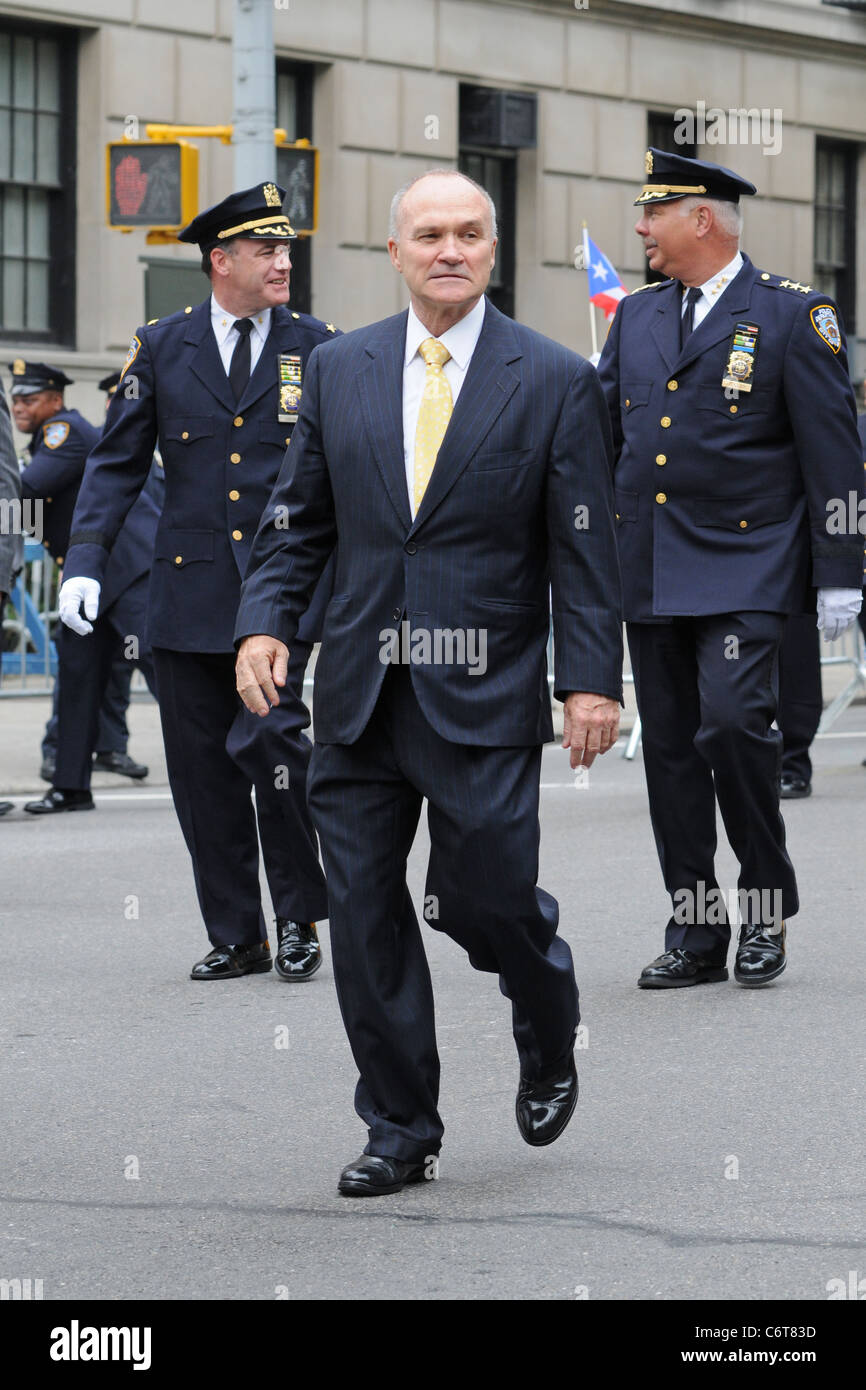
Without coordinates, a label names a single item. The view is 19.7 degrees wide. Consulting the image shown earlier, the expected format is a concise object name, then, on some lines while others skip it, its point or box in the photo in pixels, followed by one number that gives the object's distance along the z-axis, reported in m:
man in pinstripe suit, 4.59
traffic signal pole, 13.55
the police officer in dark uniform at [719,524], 6.54
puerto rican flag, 15.27
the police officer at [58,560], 10.84
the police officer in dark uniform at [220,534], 6.75
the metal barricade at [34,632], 14.91
